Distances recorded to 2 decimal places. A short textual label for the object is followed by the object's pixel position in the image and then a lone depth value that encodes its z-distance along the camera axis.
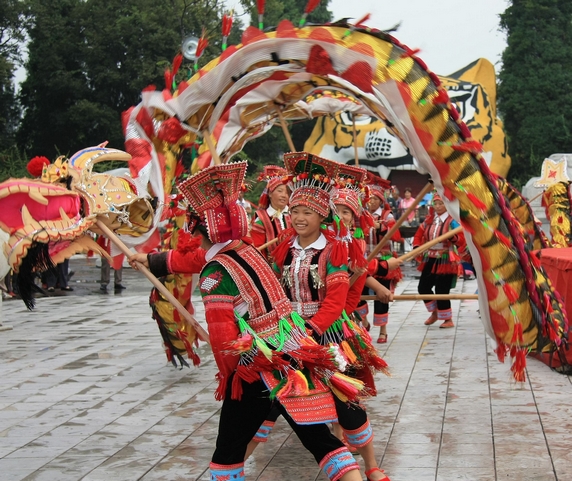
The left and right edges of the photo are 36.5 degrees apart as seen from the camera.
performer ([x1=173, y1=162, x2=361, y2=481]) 3.89
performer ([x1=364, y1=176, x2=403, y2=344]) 8.88
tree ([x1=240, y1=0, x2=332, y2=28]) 32.85
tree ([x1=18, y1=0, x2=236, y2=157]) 27.05
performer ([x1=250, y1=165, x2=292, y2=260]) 7.27
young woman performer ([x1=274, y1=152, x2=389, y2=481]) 4.35
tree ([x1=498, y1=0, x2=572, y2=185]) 31.97
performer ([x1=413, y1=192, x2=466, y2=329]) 9.90
